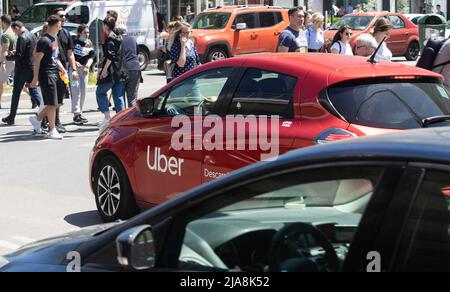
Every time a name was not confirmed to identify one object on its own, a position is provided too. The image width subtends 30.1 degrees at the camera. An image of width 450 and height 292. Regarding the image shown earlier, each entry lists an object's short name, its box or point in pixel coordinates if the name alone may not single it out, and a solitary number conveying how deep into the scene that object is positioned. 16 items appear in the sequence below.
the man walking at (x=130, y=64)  13.46
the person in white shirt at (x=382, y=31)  10.81
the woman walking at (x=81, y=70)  15.09
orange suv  25.02
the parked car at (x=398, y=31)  28.34
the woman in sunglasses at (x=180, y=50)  12.27
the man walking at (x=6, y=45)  16.43
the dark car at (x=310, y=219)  2.86
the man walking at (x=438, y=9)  42.01
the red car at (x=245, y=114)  6.27
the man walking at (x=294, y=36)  12.09
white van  26.06
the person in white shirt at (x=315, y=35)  13.60
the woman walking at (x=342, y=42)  11.97
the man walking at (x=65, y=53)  14.06
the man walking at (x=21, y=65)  15.02
